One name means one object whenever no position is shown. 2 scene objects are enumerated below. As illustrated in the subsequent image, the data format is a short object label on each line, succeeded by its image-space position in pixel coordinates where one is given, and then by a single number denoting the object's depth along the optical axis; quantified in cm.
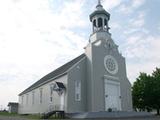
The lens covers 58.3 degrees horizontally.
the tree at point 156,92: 2559
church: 1867
